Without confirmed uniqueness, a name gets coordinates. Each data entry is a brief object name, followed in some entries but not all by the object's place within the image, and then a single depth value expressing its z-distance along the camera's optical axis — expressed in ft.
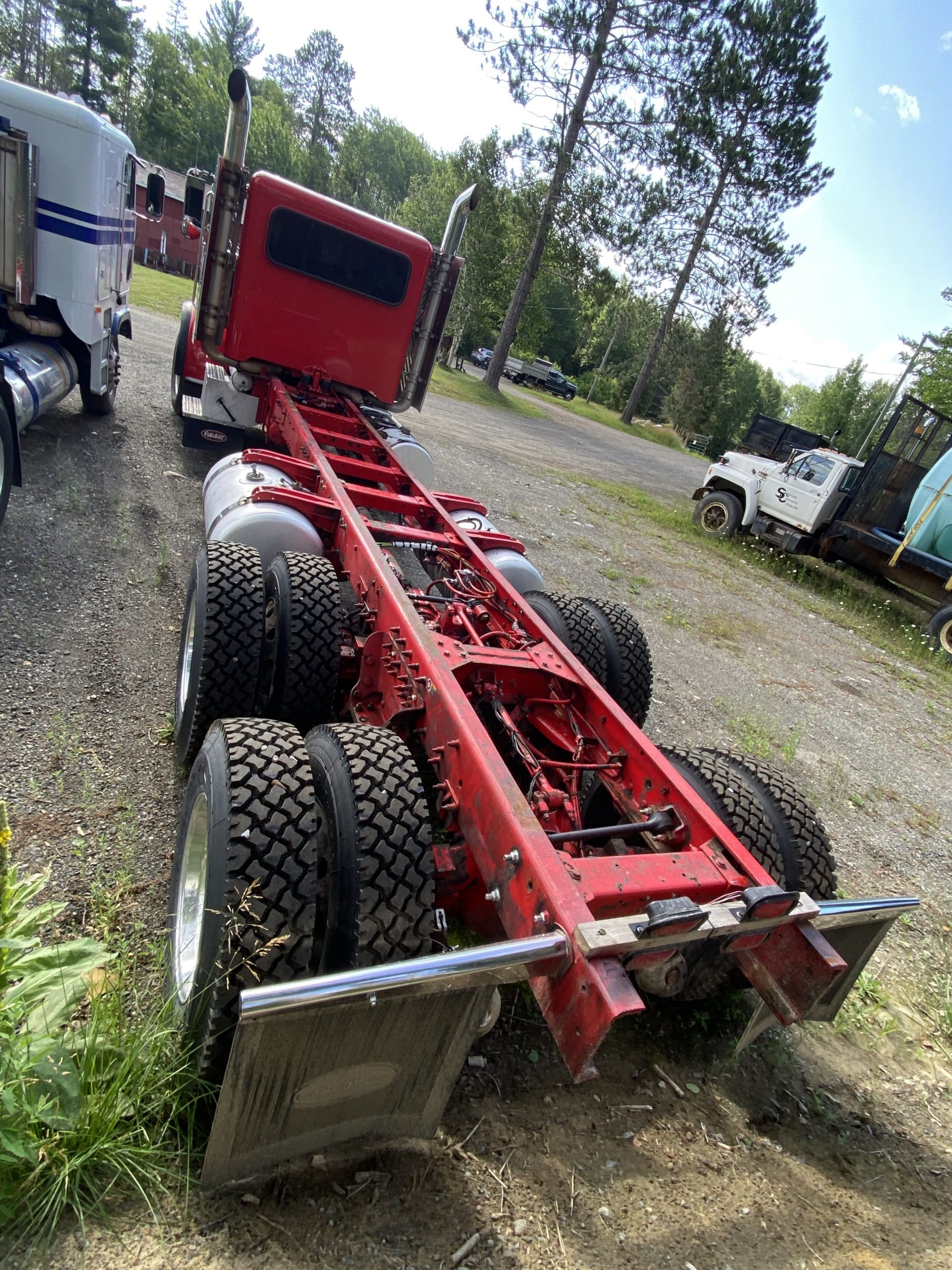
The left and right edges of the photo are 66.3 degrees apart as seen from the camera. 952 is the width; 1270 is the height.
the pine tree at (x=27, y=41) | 161.99
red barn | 92.99
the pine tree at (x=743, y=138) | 69.46
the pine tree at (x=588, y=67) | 63.26
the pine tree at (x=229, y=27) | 209.87
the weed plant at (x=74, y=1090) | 5.28
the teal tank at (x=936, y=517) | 36.29
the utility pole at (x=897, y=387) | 124.98
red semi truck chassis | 5.44
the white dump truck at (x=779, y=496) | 38.96
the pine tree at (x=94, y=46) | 145.79
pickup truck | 129.49
